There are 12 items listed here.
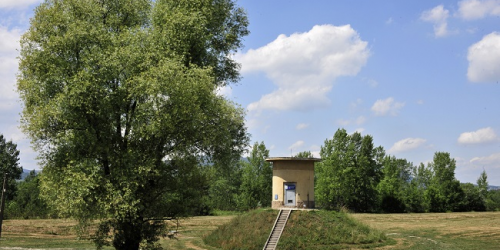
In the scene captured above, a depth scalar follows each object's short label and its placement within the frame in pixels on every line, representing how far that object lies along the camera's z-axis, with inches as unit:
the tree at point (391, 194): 4037.9
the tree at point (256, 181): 4010.8
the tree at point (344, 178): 3713.1
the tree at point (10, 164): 3752.5
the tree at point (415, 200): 4170.8
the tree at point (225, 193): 4455.7
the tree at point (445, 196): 4156.0
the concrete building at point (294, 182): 1788.9
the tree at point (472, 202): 4195.4
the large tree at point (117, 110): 1034.7
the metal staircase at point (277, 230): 1584.3
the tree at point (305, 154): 4534.2
